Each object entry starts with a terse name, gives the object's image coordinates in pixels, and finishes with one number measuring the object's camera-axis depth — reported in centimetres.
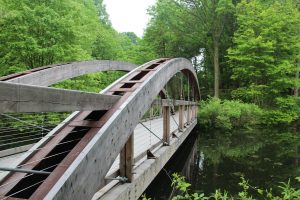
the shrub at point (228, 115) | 1539
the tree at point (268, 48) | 1684
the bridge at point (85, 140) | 194
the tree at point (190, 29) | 2125
